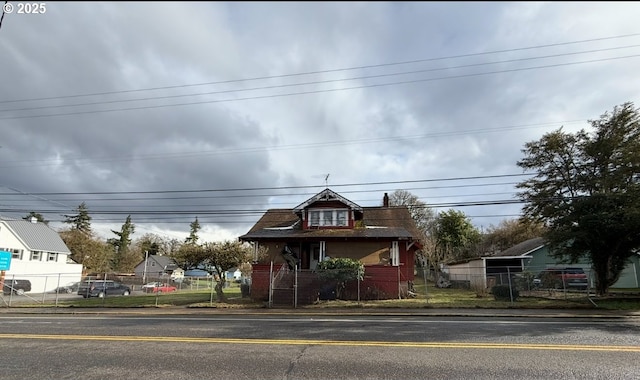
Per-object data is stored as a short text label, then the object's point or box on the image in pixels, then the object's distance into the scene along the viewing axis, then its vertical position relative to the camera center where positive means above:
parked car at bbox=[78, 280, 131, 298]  31.47 -1.67
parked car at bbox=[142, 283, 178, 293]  38.03 -2.02
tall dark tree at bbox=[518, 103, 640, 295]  18.39 +3.72
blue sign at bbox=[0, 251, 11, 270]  25.06 +0.54
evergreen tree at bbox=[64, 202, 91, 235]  74.94 +8.93
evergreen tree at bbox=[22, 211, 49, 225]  49.88 +6.63
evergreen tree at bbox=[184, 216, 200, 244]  104.46 +11.00
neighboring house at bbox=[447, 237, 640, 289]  25.69 +0.31
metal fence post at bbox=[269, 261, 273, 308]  19.97 -1.05
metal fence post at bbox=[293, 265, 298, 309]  19.82 -1.14
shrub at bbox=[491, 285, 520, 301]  20.45 -1.34
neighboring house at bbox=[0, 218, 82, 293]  40.69 +1.93
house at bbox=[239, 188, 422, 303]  22.14 +1.56
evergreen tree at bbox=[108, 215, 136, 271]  73.69 +5.40
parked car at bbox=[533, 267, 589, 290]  21.56 -0.71
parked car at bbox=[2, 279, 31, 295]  35.65 -1.58
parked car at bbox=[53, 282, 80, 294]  35.38 -1.78
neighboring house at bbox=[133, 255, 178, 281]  78.38 +0.62
